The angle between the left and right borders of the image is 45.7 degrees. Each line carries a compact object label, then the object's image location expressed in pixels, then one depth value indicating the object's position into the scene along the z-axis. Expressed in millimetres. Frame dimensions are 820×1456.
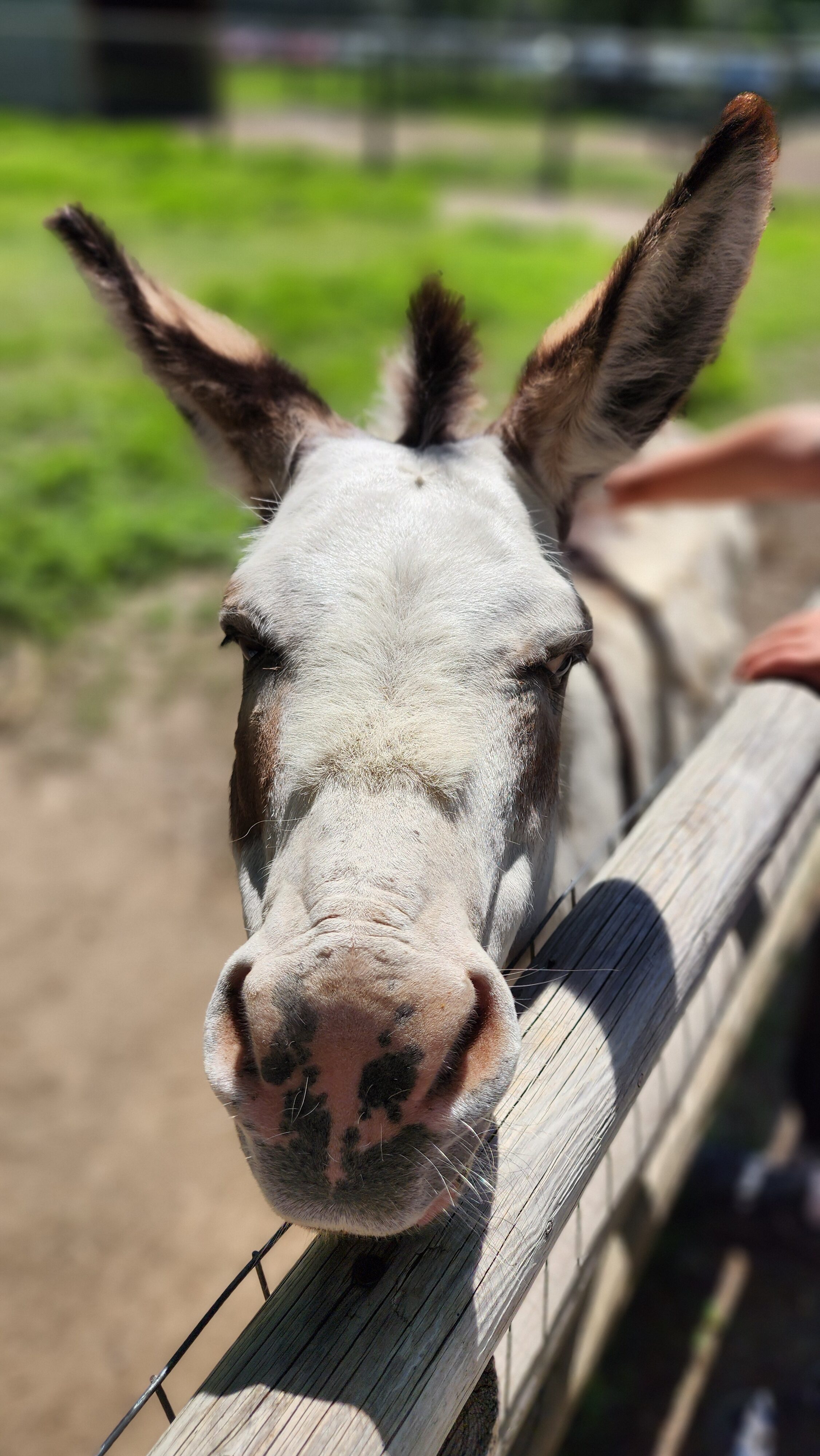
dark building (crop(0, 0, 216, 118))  14850
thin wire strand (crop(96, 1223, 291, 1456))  380
